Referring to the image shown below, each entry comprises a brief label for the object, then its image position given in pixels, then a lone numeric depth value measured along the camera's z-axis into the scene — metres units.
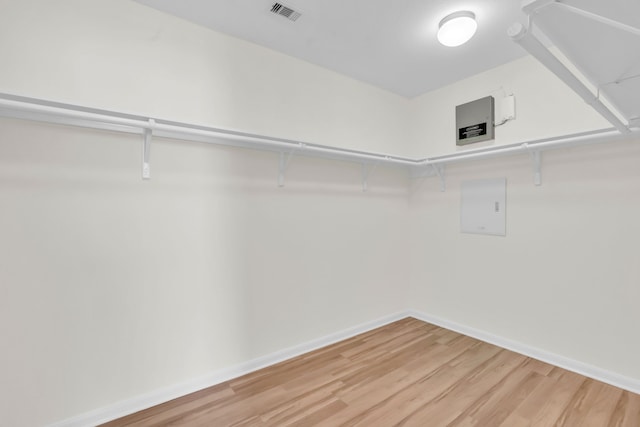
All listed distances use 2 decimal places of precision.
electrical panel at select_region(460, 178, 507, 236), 2.57
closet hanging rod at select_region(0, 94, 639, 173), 1.41
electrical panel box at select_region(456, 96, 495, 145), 2.61
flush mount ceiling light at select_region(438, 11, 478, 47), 1.86
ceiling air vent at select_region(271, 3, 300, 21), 1.83
